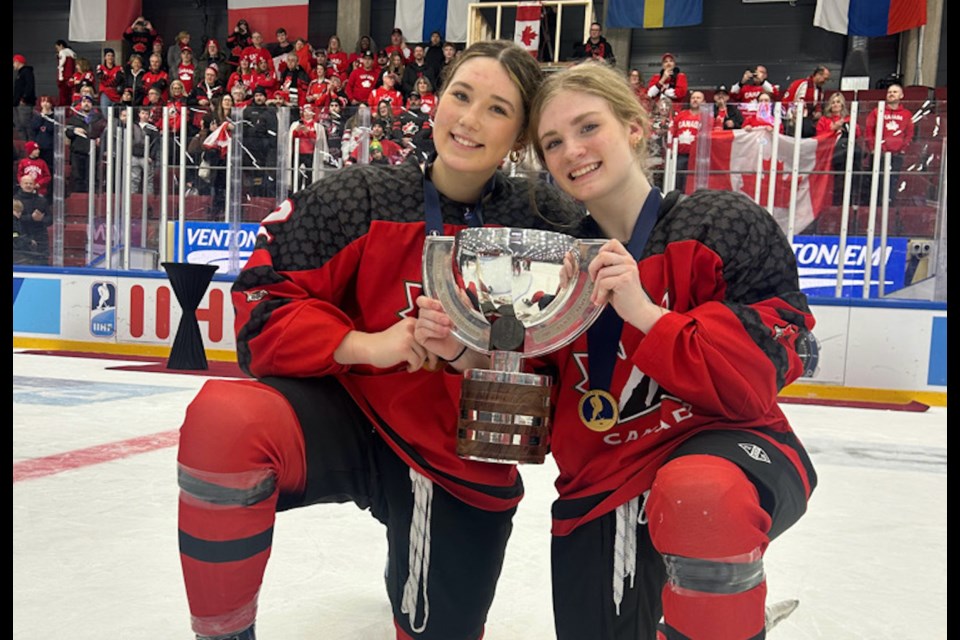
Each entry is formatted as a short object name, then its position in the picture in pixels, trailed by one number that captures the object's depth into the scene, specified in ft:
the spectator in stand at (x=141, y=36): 40.11
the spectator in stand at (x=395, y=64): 34.71
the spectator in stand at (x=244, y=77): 35.06
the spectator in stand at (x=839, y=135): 18.79
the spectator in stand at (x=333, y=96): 33.01
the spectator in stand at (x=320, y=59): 35.96
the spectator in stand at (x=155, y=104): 22.52
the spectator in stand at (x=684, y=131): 19.83
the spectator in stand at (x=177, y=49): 38.40
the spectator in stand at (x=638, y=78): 30.06
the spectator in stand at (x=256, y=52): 36.09
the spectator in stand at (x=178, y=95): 33.63
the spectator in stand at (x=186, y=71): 37.04
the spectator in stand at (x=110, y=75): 37.15
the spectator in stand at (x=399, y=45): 35.70
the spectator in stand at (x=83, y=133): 22.81
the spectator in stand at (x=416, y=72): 33.65
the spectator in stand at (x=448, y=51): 34.17
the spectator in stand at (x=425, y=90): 29.11
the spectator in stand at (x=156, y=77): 36.65
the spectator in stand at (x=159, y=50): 37.59
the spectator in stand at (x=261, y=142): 22.03
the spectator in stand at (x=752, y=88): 30.14
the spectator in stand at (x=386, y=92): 32.55
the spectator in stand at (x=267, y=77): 35.29
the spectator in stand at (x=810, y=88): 28.32
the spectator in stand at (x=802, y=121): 19.10
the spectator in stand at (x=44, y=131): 23.32
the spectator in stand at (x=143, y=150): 22.58
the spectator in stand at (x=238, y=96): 30.71
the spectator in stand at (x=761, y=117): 19.25
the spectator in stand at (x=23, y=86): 36.24
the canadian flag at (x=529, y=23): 34.91
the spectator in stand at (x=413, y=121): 20.97
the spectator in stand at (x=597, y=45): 32.94
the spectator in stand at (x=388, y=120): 21.24
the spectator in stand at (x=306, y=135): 21.57
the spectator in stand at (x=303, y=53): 36.63
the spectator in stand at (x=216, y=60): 35.58
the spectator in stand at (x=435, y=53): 34.35
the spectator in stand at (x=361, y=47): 36.83
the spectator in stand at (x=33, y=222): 23.16
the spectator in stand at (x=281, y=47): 37.09
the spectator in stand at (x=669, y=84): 30.94
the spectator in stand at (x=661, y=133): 19.74
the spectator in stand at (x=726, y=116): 19.54
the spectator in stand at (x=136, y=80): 36.37
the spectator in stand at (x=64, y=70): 38.17
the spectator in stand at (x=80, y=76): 37.55
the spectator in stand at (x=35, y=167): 23.34
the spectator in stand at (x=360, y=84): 34.37
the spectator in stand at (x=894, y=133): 18.49
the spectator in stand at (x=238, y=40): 38.06
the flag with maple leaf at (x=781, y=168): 19.06
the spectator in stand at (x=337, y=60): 36.58
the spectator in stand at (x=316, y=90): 33.27
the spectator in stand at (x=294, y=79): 34.94
